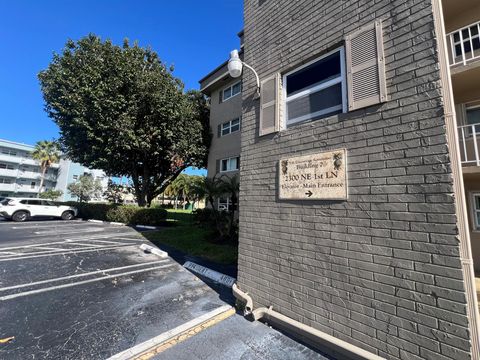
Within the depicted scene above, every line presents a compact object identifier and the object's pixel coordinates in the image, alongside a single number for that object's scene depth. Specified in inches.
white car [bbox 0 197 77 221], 674.8
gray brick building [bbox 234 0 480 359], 90.0
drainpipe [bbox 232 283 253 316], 156.0
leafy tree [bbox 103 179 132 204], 836.0
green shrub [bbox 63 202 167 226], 615.8
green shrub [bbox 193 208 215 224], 505.5
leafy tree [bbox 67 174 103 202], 1669.3
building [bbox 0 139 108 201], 1692.9
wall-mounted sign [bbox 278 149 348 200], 122.9
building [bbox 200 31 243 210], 575.2
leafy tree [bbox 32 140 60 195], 1678.2
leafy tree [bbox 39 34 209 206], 536.4
